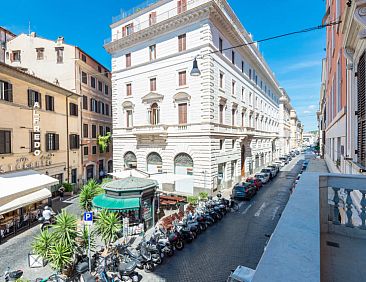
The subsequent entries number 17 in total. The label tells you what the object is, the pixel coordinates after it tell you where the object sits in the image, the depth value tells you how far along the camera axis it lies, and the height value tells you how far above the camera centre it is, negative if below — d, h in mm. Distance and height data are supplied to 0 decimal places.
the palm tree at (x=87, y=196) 14469 -3796
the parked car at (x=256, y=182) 21273 -4430
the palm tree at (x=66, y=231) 7777 -3356
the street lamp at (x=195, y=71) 12182 +3816
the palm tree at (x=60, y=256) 7270 -3935
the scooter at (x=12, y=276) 7098 -4441
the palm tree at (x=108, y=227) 8945 -3634
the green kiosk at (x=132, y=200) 11062 -3222
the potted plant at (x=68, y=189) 20453 -4695
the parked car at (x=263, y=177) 24345 -4454
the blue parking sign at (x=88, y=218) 7730 -2802
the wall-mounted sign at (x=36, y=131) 17797 +682
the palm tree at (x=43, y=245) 7579 -3692
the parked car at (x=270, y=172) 26859 -4280
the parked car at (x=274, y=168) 29594 -4266
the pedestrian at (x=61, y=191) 19984 -4755
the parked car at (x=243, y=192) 18109 -4505
